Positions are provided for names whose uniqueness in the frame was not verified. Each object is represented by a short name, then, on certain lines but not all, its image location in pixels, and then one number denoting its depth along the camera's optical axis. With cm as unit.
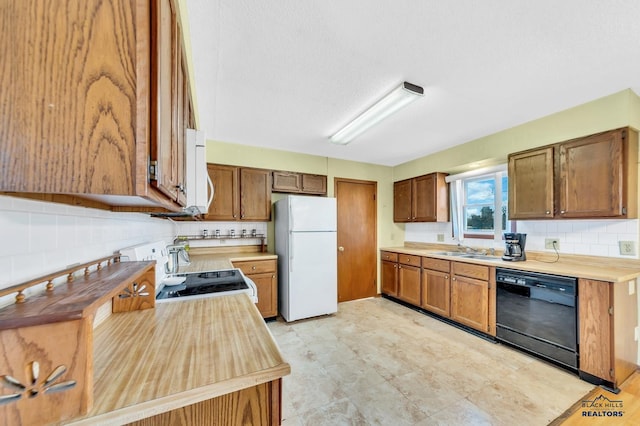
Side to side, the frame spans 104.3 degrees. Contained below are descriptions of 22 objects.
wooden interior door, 405
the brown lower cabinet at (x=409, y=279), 353
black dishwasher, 207
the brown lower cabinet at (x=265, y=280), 315
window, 320
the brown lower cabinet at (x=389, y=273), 393
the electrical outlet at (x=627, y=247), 210
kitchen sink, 303
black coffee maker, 264
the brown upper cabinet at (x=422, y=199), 367
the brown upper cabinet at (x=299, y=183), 362
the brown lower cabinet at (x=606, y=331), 187
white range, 140
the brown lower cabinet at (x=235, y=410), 67
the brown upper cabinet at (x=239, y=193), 327
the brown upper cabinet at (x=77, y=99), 49
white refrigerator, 317
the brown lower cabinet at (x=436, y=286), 309
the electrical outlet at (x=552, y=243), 258
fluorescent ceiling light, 196
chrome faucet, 333
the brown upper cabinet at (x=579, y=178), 202
